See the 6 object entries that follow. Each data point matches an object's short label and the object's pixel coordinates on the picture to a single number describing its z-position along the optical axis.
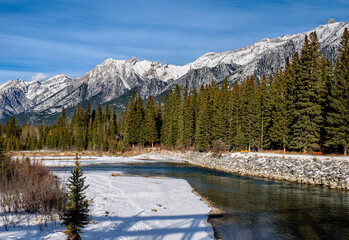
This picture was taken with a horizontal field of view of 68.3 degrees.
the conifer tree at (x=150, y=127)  96.69
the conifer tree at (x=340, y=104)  34.75
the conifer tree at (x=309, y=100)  39.69
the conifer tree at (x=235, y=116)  65.56
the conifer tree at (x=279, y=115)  47.69
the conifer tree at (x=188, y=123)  82.62
